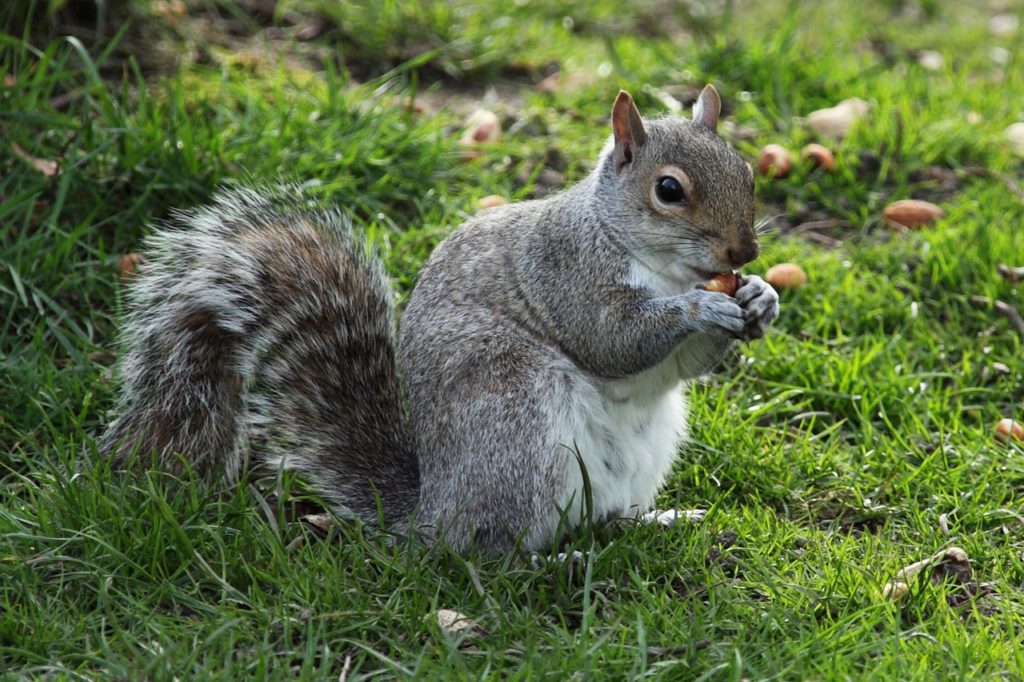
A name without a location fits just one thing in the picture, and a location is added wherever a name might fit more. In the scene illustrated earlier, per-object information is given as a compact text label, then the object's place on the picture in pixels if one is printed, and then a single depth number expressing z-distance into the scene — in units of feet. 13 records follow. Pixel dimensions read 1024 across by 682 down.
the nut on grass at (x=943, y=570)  12.59
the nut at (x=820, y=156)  20.68
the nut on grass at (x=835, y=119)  21.67
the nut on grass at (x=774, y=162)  20.39
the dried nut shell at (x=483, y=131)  20.77
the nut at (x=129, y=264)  17.21
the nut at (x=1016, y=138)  21.54
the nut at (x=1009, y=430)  15.55
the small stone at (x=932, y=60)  25.52
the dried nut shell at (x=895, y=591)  12.34
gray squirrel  13.05
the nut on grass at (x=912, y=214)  19.69
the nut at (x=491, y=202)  18.93
